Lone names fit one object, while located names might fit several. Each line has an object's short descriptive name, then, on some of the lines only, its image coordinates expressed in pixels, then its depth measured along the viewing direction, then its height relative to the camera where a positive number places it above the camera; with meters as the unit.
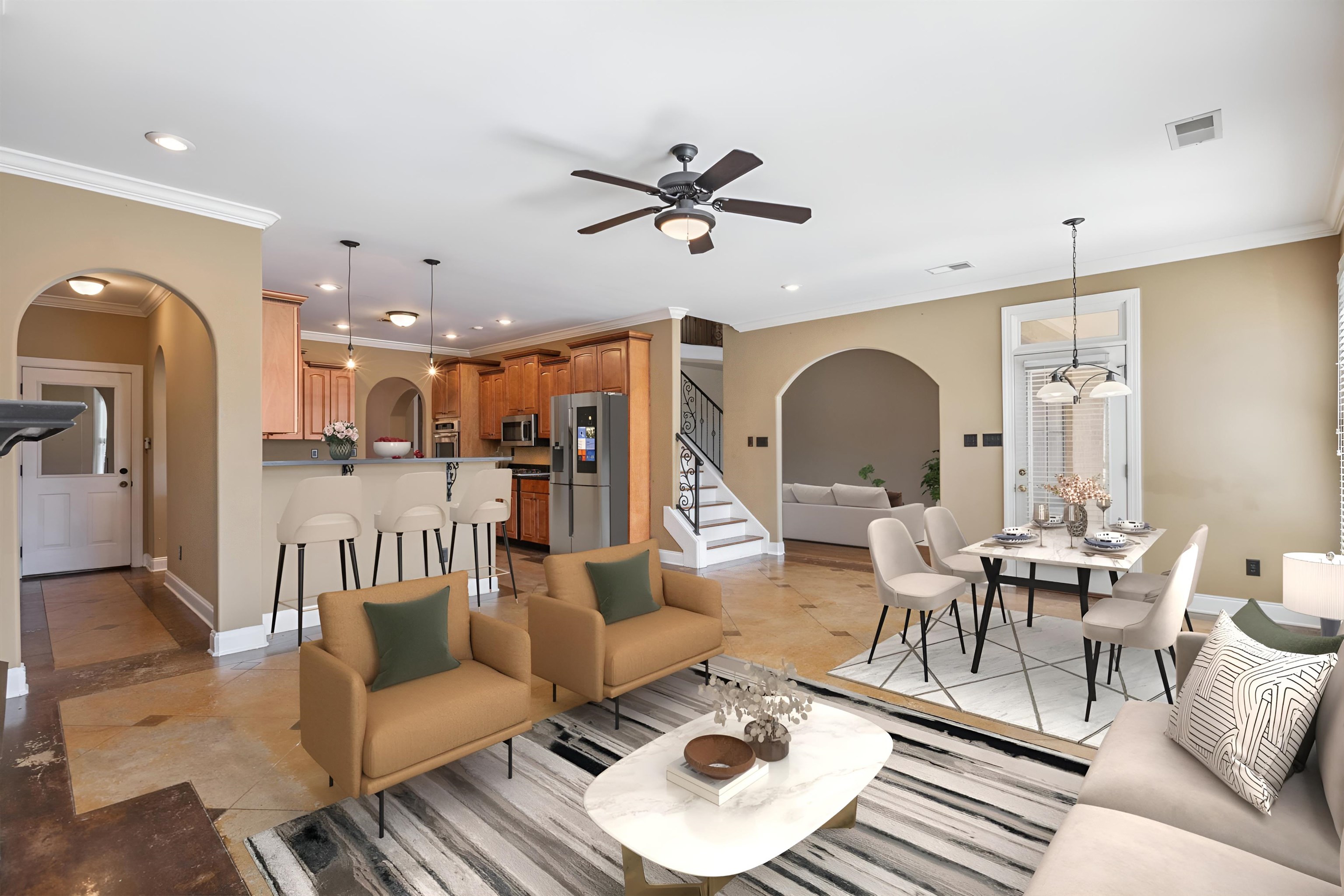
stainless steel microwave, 8.80 +0.24
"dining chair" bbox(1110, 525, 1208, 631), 3.85 -0.85
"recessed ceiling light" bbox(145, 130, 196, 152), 3.18 +1.53
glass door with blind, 5.34 +0.27
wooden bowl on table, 1.91 -0.95
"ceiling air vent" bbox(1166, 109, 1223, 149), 3.06 +1.53
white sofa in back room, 7.92 -0.82
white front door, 6.28 -0.32
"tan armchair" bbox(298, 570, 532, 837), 2.24 -0.96
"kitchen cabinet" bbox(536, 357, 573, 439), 8.42 +0.82
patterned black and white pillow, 1.73 -0.74
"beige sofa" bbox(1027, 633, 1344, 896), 1.41 -0.94
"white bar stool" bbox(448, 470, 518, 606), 5.15 -0.43
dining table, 3.42 -0.60
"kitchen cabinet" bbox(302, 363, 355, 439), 8.16 +0.69
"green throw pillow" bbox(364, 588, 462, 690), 2.61 -0.79
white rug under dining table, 3.25 -1.33
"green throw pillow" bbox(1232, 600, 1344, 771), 1.82 -0.61
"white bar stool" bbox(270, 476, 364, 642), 4.12 -0.42
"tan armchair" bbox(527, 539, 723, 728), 3.07 -0.94
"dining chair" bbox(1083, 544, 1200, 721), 3.06 -0.88
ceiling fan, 3.14 +1.21
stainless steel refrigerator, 7.34 -0.28
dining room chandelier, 4.35 +0.39
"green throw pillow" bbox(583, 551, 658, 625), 3.47 -0.76
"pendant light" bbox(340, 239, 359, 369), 4.85 +1.53
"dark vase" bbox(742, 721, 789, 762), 2.11 -0.98
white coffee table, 1.67 -1.03
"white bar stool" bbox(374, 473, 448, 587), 4.70 -0.43
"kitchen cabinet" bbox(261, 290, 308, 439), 5.02 +0.66
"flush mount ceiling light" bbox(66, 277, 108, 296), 5.50 +1.42
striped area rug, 2.05 -1.36
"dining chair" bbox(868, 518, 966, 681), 3.76 -0.82
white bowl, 5.75 +0.00
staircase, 7.15 -0.85
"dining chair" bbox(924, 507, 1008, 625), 4.45 -0.75
